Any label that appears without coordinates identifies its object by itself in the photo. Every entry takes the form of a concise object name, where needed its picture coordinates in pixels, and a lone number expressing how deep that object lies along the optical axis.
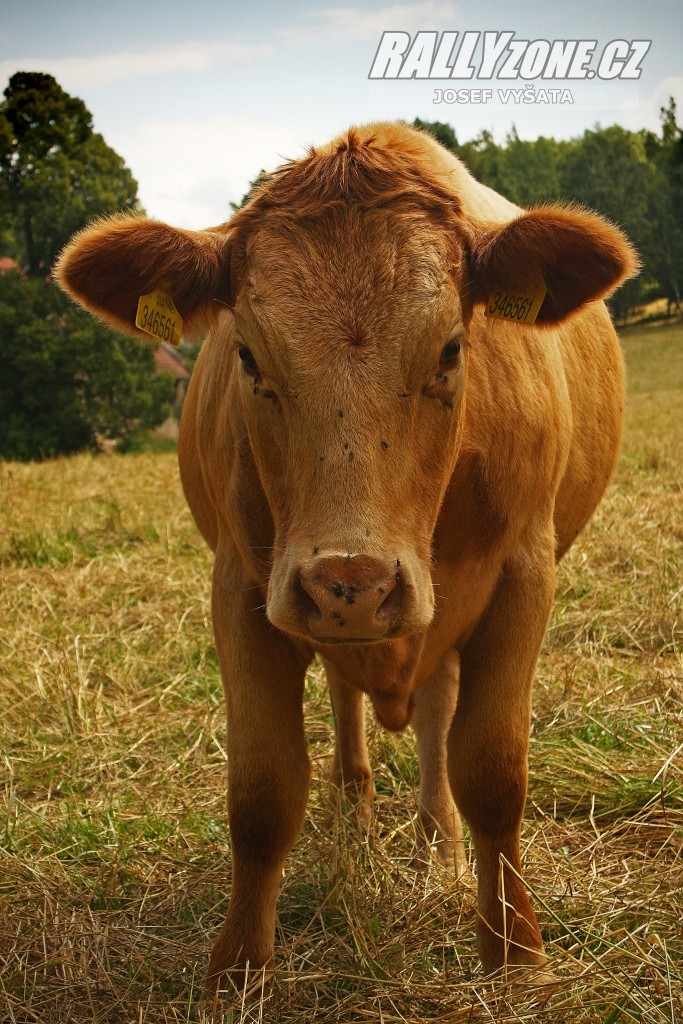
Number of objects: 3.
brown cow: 2.18
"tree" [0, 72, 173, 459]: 24.61
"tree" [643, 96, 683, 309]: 45.09
